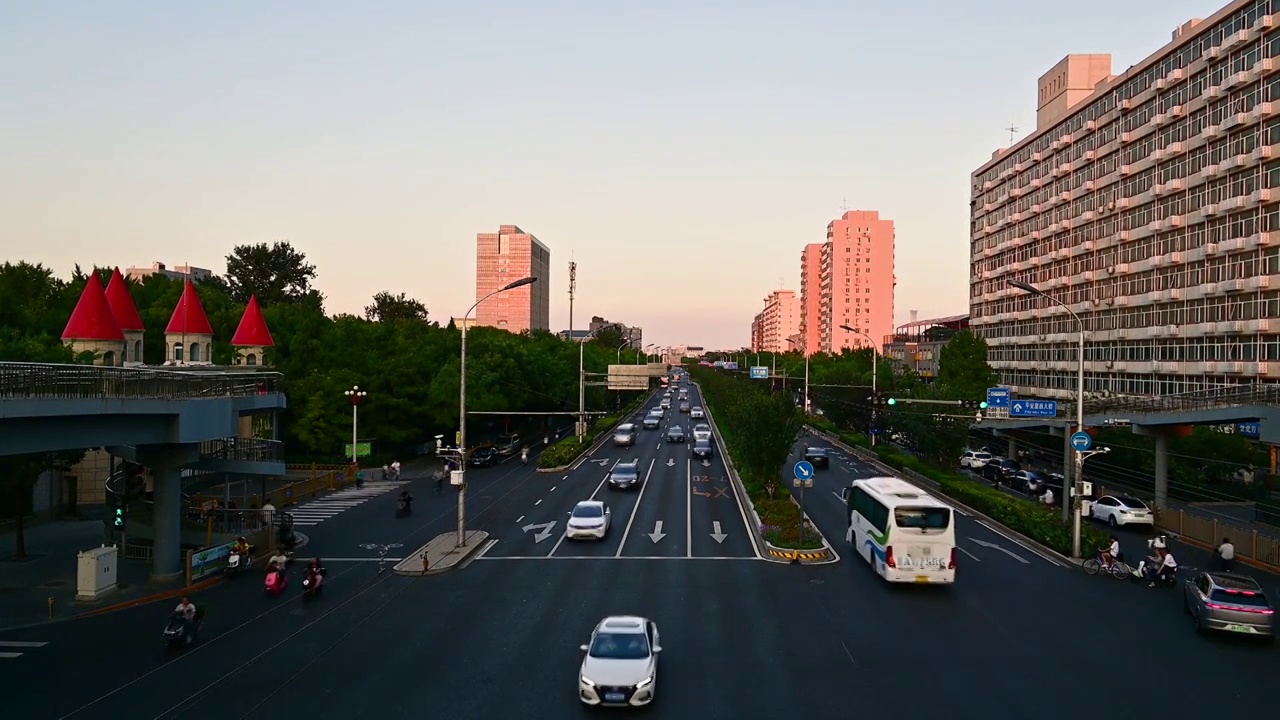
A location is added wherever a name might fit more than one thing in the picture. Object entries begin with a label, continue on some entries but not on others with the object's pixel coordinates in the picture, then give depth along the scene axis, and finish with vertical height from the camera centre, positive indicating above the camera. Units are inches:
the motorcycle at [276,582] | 990.4 -263.6
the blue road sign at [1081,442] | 1201.4 -106.0
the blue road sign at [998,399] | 1504.6 -56.5
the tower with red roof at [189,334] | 1732.3 +57.6
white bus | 975.6 -205.5
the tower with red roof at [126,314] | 1499.8 +82.8
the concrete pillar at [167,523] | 1054.4 -208.0
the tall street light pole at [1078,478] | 1167.0 -154.2
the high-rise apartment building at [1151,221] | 1948.8 +439.7
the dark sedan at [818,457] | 2336.4 -258.4
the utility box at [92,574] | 955.3 -246.9
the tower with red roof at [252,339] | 1876.2 +50.7
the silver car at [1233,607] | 789.9 -227.7
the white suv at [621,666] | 616.7 -229.9
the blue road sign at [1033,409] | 1428.4 -69.9
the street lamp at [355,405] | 2090.3 -110.7
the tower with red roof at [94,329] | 1310.3 +49.0
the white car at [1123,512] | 1449.3 -251.9
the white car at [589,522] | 1289.4 -246.5
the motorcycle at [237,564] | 1089.8 -266.7
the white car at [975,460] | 2417.6 -270.8
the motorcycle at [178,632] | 764.0 -251.5
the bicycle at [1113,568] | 1080.2 -262.0
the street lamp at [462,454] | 1229.1 -139.4
